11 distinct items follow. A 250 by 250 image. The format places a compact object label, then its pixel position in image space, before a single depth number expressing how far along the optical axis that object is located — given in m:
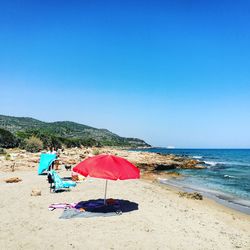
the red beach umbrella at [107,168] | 9.54
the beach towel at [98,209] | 9.44
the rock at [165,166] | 37.31
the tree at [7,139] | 51.88
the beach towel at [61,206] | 10.26
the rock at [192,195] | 15.92
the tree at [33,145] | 48.06
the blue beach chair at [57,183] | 13.48
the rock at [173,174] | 31.30
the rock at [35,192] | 12.31
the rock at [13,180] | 16.06
